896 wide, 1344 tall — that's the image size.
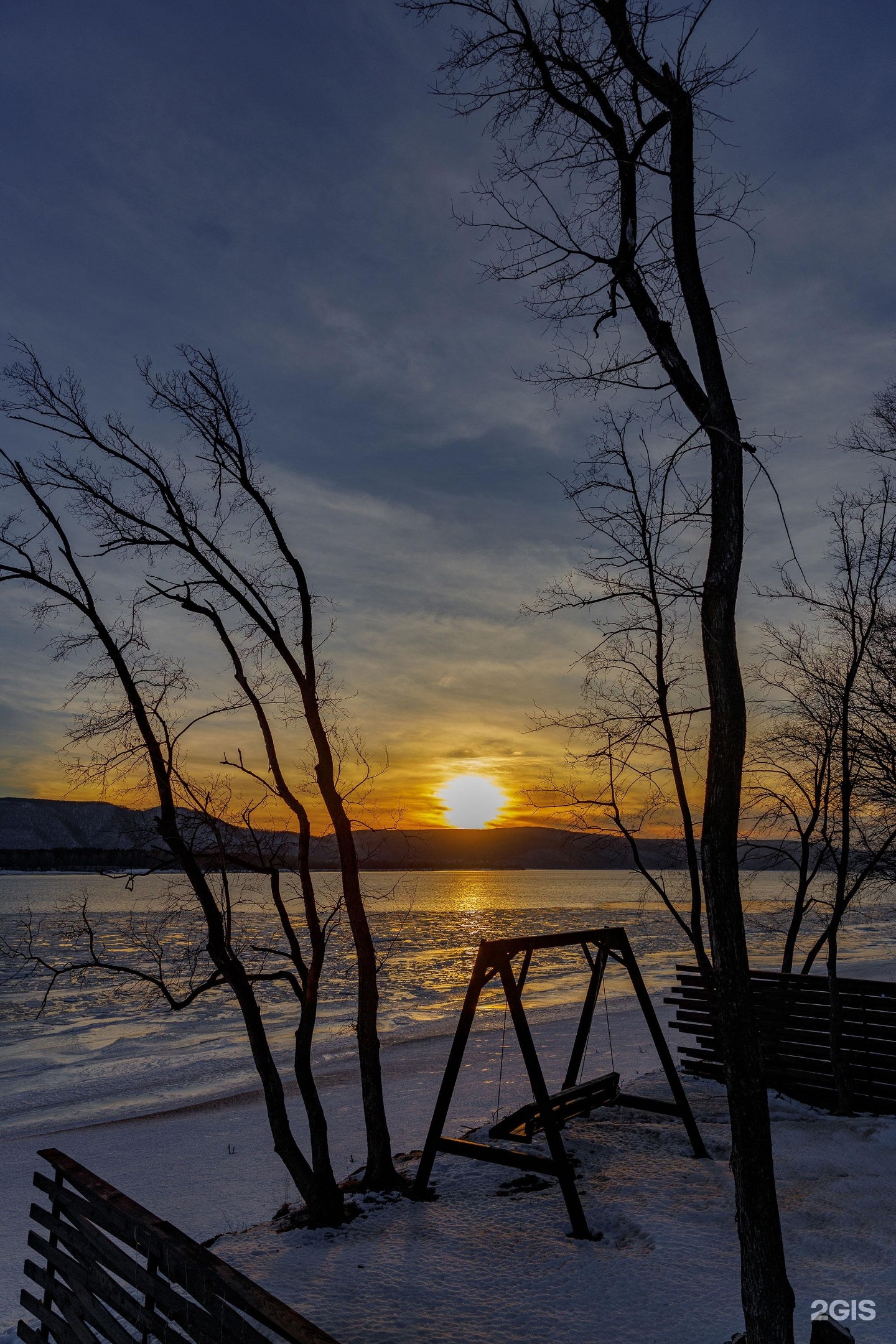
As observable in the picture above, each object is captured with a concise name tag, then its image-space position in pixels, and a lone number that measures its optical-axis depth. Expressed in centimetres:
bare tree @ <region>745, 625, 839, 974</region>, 1002
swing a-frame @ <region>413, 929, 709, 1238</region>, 625
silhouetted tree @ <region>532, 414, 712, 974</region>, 891
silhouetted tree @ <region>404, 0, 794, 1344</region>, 404
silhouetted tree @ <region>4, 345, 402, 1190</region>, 760
